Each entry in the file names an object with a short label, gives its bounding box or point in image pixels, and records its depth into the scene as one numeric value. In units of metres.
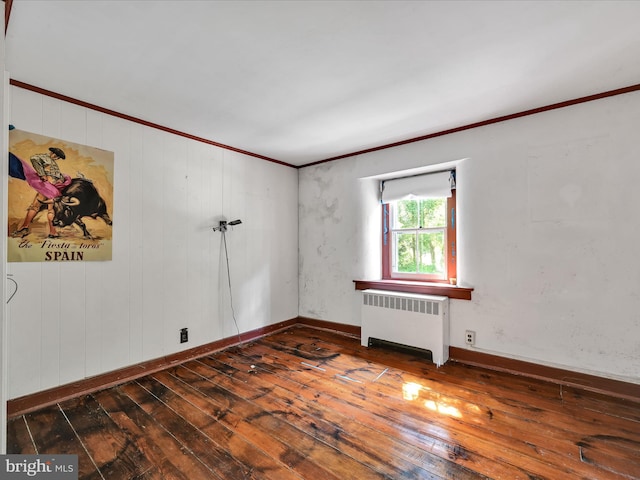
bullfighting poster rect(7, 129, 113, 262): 2.15
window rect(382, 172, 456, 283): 3.38
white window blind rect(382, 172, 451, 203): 3.33
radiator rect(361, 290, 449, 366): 2.98
